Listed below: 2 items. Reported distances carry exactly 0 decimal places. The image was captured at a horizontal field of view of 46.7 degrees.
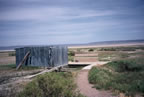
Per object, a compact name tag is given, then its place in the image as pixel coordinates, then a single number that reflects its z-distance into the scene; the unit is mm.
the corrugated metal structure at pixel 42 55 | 16266
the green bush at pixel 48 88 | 6082
